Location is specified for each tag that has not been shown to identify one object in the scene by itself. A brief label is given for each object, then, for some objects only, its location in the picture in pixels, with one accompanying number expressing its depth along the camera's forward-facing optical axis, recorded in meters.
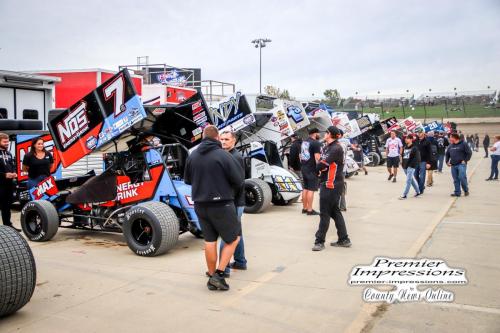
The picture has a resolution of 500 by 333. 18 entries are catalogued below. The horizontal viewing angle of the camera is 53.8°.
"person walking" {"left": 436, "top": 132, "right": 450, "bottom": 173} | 20.67
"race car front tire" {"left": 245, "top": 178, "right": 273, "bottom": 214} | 10.04
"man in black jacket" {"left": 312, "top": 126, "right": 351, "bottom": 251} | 6.99
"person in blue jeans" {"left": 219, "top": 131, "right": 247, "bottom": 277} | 5.70
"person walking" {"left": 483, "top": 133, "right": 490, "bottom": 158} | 33.41
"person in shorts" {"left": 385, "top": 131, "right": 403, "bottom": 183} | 16.64
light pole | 40.91
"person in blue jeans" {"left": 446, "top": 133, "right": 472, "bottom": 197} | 12.83
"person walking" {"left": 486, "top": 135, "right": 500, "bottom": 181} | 16.47
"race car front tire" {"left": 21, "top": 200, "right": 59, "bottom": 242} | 7.52
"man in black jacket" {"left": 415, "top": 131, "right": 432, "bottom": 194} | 13.45
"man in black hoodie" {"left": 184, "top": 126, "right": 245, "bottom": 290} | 5.09
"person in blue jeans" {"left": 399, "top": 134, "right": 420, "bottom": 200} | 12.50
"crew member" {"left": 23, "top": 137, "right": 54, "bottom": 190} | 8.93
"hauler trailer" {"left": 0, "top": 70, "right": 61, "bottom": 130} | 12.78
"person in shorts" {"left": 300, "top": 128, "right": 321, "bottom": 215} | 9.95
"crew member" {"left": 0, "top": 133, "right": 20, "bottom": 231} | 8.26
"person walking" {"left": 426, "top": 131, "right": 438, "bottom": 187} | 14.07
